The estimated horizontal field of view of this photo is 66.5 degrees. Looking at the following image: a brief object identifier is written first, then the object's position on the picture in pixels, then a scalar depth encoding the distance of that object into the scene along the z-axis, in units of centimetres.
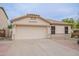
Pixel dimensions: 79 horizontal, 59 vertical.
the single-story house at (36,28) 494
